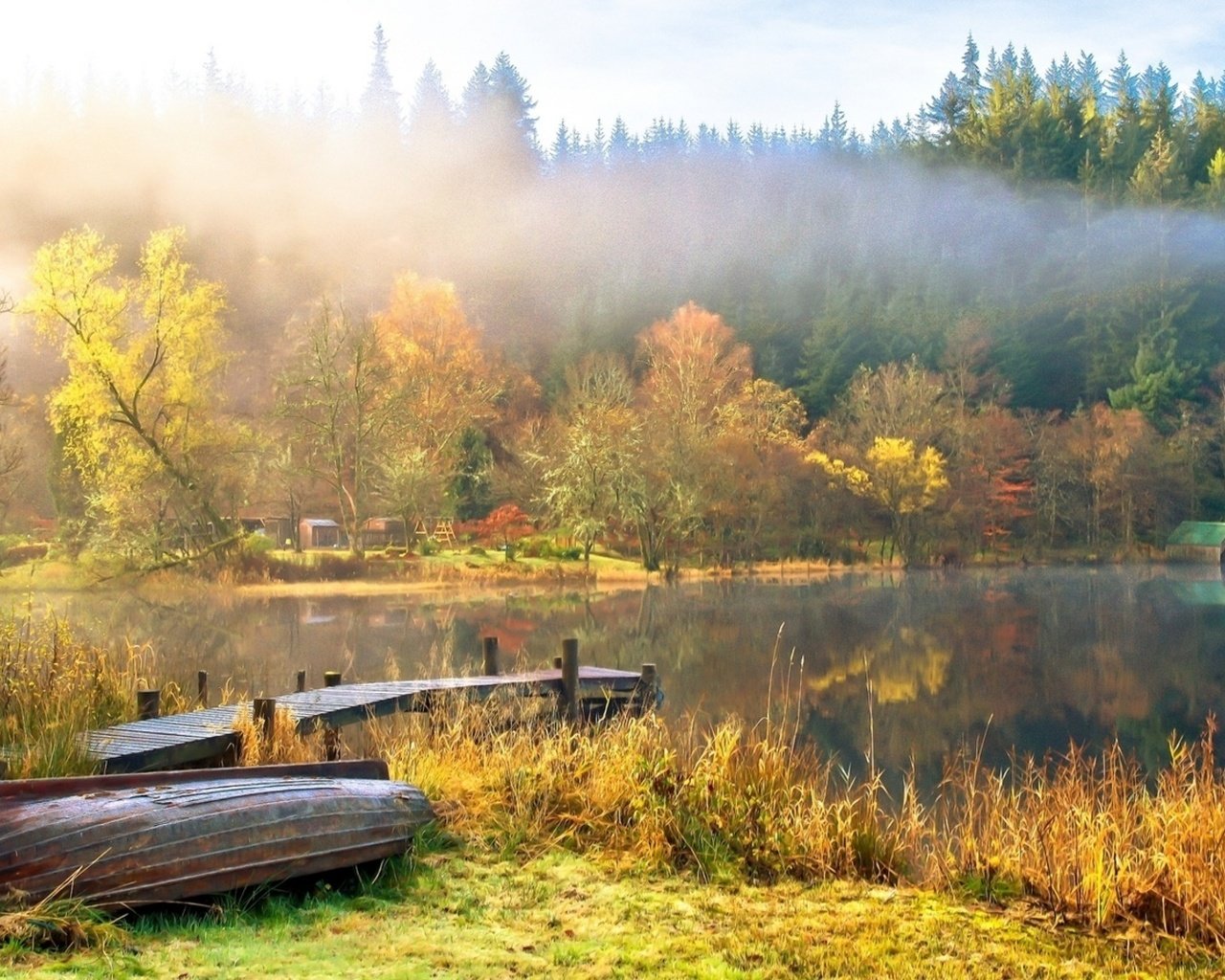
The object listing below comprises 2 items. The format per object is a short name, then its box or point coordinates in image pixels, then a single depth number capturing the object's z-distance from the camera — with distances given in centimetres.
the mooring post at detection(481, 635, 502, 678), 1375
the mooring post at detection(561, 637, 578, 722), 1237
